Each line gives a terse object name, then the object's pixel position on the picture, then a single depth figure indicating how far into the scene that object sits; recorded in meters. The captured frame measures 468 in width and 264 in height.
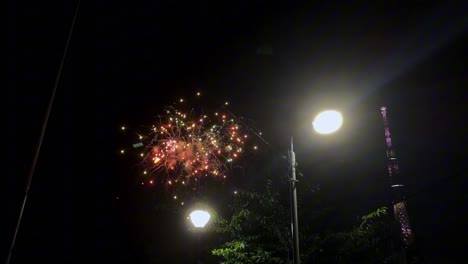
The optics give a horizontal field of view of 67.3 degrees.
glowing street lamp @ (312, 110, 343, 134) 5.99
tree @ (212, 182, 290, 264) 8.91
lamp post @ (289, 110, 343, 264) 5.99
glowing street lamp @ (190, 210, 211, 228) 9.72
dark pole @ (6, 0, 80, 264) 6.08
